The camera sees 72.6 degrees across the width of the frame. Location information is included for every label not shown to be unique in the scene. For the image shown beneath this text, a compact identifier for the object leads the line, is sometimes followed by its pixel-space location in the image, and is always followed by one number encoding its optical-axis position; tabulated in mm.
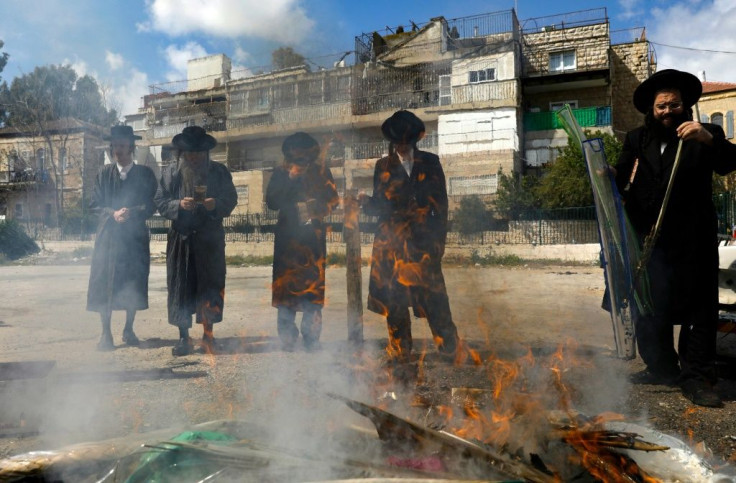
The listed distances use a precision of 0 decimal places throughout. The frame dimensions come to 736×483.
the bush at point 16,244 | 13737
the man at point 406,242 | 4215
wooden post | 4492
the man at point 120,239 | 5012
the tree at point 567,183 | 19469
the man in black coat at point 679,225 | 3322
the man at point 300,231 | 4738
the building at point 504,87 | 24906
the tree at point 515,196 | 20656
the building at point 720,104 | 30484
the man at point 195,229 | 4738
